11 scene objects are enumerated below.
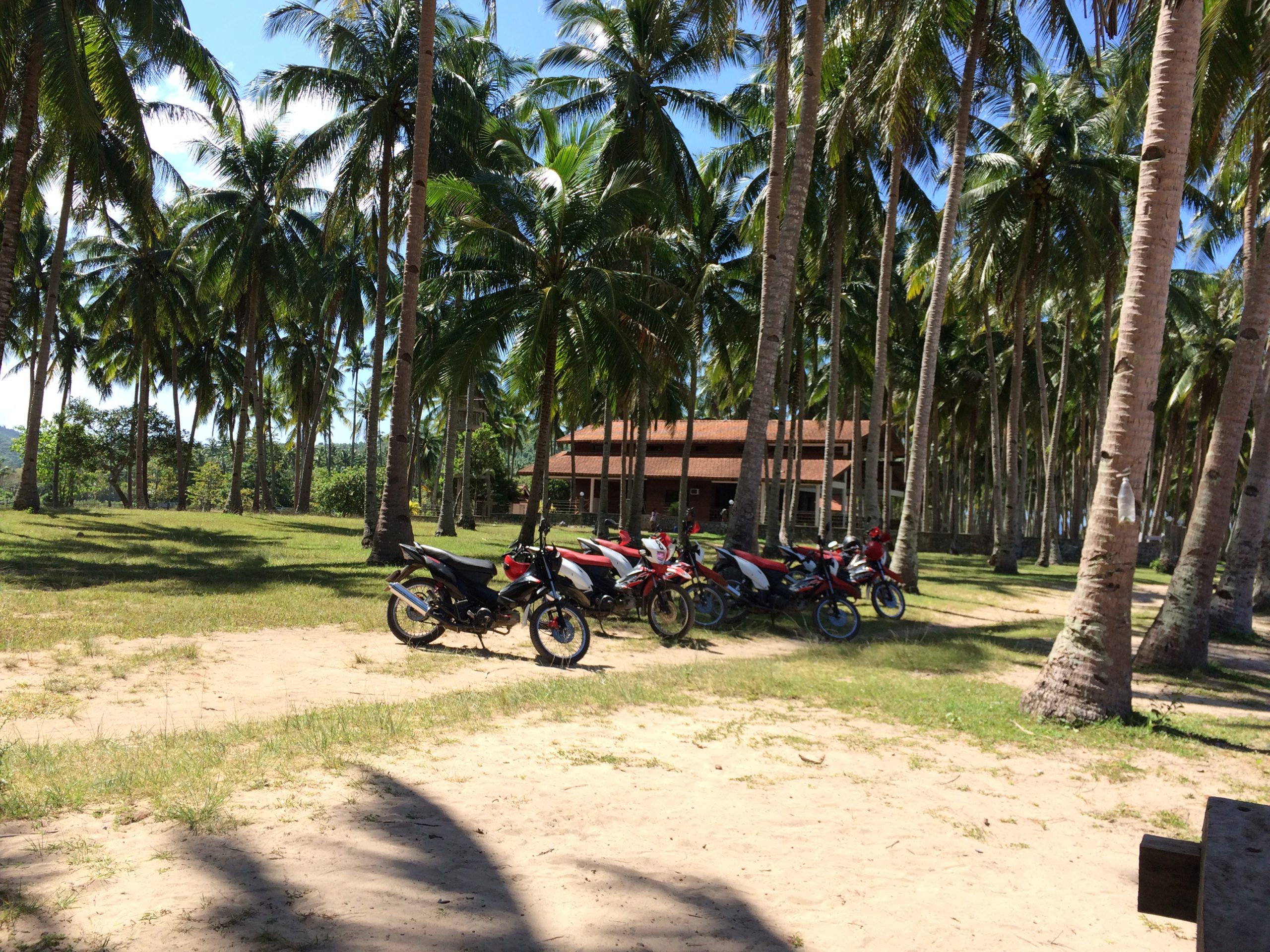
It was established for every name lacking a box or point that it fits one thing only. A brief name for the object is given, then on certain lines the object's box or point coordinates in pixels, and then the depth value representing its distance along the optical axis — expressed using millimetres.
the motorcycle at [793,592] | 11328
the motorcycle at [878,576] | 12867
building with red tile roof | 43188
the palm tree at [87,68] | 13562
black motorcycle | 8625
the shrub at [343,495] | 39281
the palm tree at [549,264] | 16703
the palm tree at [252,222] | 27688
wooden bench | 1505
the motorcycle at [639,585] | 9828
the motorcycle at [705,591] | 11086
